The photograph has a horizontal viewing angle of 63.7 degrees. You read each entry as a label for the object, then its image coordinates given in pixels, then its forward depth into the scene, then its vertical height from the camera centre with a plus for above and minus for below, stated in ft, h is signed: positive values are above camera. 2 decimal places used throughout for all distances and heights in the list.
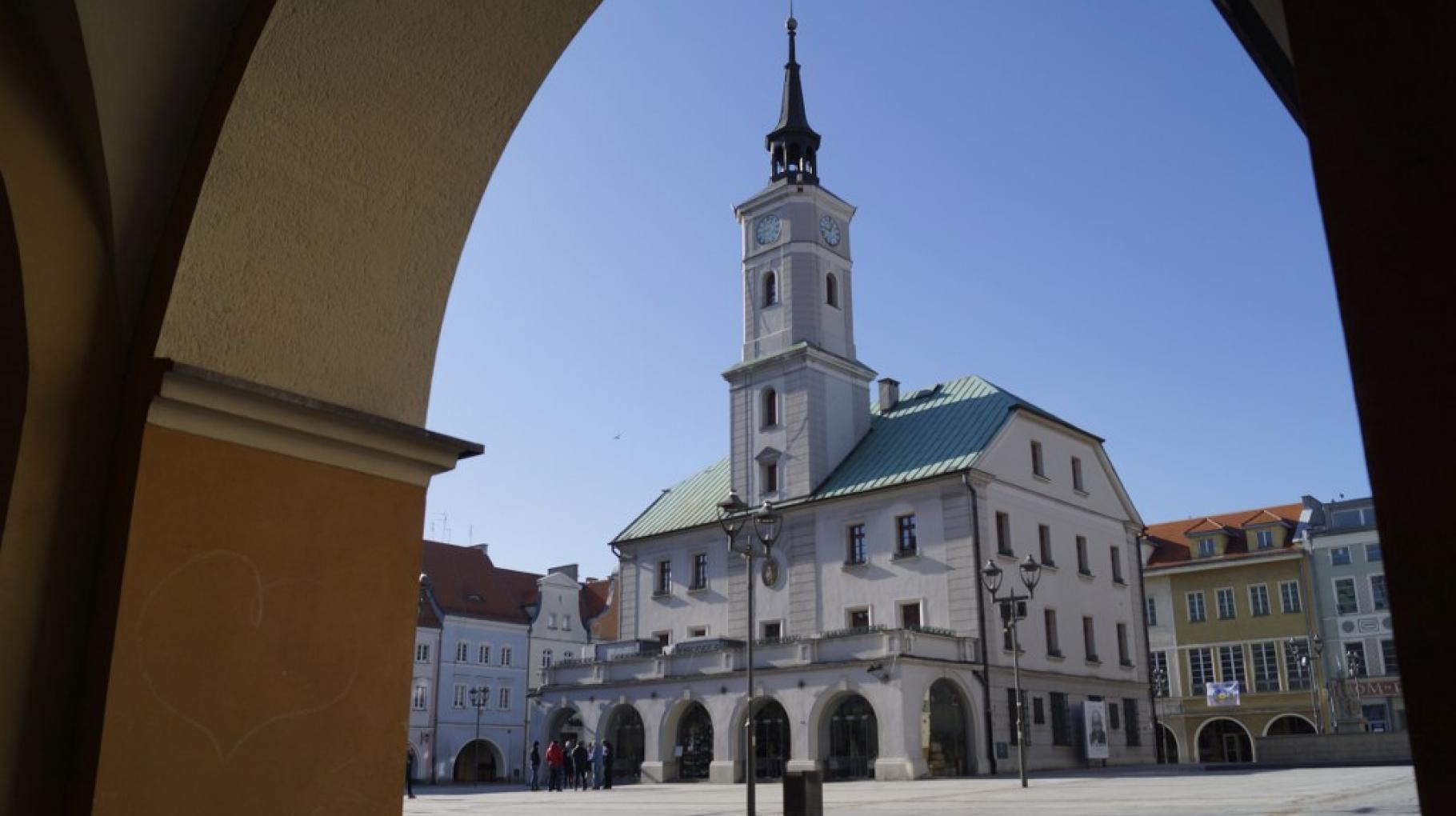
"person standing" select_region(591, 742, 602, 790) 110.73 -2.71
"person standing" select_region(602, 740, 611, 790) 111.45 -2.35
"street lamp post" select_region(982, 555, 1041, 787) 89.40 +11.93
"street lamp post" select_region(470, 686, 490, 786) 192.24 +6.51
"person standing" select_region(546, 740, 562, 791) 110.11 -2.31
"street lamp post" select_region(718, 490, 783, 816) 59.62 +10.92
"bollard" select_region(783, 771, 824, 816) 42.75 -1.96
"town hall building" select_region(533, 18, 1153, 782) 110.22 +17.41
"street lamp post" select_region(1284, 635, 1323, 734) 162.91 +11.30
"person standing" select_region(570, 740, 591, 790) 113.50 -2.24
